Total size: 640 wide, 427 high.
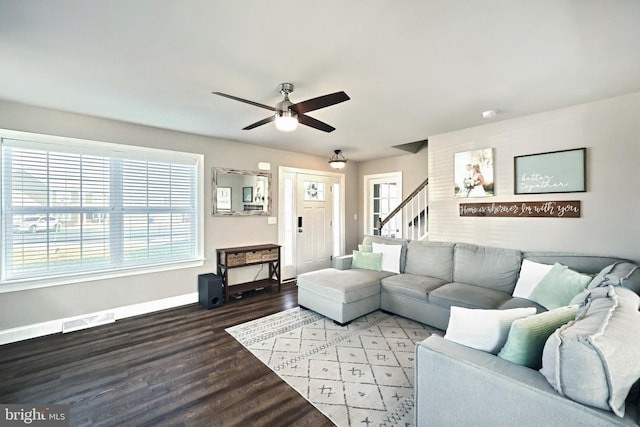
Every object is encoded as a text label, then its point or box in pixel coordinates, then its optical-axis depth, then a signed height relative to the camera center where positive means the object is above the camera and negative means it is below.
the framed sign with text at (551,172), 3.09 +0.48
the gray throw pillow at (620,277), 2.14 -0.51
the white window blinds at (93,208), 3.03 +0.07
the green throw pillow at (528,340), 1.31 -0.60
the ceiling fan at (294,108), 2.17 +0.88
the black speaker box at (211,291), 3.93 -1.11
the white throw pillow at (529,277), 2.87 -0.67
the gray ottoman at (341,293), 3.31 -1.00
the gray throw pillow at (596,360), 1.01 -0.56
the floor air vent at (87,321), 3.23 -1.29
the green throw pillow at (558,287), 2.44 -0.67
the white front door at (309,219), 5.37 -0.11
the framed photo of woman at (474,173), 3.77 +0.56
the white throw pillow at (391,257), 4.06 -0.65
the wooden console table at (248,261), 4.28 -0.77
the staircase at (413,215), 5.00 -0.04
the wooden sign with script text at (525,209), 3.17 +0.05
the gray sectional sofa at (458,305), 1.15 -0.83
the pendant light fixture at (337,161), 5.20 +0.97
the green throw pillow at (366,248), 4.39 -0.55
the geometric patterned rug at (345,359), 1.97 -1.36
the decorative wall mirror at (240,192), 4.45 +0.37
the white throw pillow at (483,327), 1.44 -0.61
